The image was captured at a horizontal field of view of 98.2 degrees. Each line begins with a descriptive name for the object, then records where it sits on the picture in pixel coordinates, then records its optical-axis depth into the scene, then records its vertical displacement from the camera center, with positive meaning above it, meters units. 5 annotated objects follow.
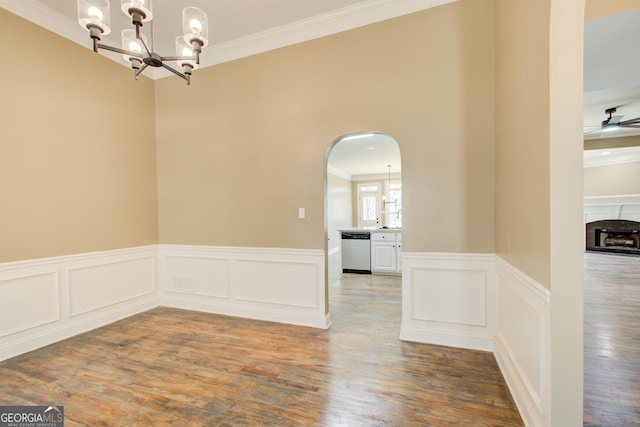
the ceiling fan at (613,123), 4.61 +1.53
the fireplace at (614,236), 8.41 -0.82
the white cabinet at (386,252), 5.70 -0.84
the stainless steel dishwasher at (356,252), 6.00 -0.87
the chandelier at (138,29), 1.68 +1.23
